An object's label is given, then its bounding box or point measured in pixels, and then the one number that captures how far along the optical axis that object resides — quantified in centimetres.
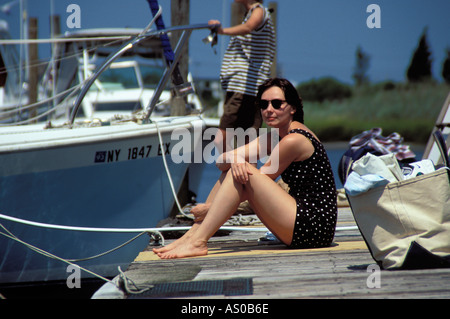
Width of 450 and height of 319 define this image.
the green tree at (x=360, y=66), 9144
